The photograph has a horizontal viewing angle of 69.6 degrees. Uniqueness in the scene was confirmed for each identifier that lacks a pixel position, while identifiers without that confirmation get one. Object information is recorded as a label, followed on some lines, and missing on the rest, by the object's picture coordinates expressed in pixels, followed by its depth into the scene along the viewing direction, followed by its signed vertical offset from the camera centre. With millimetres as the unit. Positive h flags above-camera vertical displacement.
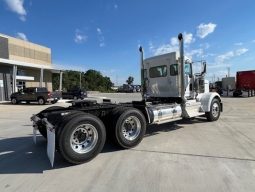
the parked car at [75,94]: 25153 +239
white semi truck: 3972 -481
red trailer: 23699 +1574
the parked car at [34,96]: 18359 +18
